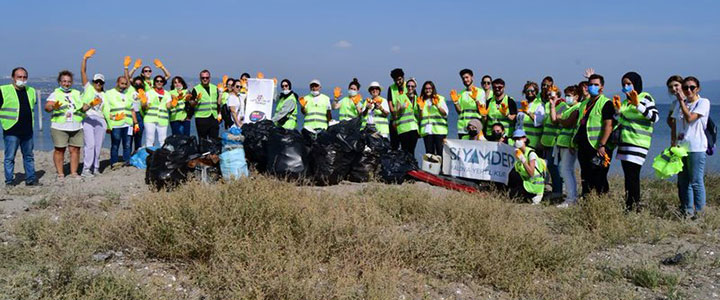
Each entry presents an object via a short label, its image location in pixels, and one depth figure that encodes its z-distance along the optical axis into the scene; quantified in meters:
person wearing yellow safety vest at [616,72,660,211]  6.59
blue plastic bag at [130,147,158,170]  9.56
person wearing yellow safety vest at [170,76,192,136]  9.98
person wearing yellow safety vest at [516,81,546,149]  8.19
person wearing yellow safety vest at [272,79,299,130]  9.84
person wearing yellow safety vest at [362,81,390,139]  9.66
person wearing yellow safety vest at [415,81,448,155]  9.41
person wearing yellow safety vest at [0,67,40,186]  7.95
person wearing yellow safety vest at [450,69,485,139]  9.04
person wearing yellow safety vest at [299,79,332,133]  9.77
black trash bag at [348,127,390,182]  8.52
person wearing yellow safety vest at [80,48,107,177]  8.99
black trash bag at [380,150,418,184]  8.66
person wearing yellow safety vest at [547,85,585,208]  7.33
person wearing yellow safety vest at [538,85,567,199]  7.77
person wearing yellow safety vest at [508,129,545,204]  7.54
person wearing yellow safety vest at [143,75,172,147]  9.84
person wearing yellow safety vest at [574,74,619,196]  6.78
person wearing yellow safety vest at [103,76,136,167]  9.48
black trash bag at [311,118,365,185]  8.16
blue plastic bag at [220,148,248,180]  7.97
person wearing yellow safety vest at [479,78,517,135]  8.73
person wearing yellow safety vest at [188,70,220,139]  9.99
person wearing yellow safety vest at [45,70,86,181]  8.55
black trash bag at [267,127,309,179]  7.91
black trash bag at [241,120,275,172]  8.28
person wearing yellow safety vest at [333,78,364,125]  9.96
